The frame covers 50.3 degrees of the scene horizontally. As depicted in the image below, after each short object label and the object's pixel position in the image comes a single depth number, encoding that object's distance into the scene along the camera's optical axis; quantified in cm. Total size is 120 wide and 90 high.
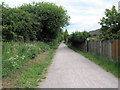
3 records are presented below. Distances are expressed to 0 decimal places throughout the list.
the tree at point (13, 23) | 841
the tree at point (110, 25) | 852
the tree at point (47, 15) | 1877
